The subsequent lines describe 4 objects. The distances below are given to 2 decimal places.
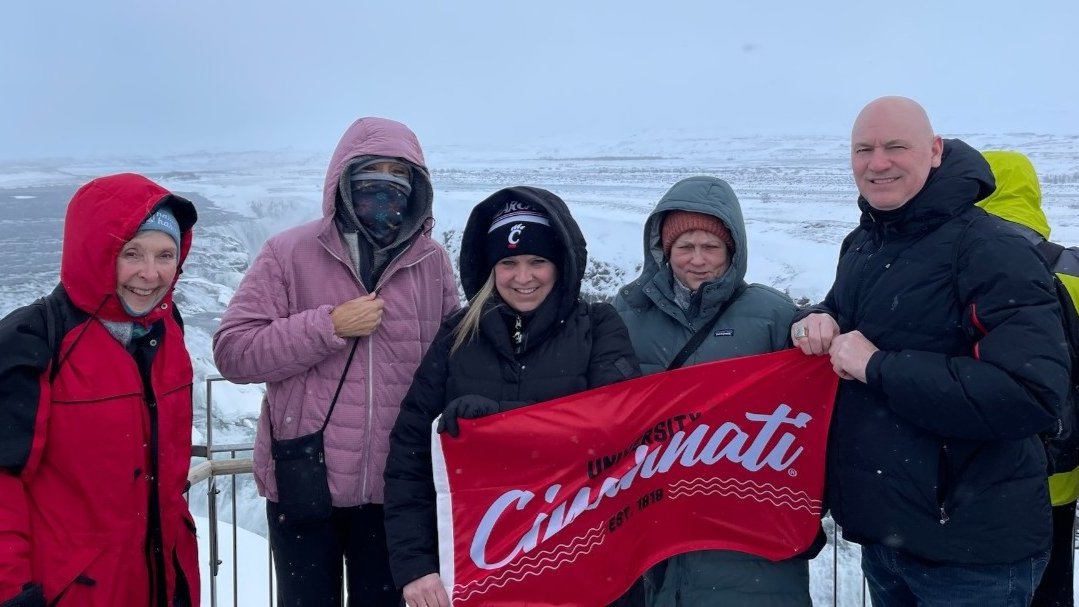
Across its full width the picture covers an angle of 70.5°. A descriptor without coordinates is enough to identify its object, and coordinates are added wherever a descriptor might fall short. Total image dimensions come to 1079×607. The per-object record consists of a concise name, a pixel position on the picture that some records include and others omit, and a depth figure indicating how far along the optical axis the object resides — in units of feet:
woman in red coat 6.84
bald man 6.64
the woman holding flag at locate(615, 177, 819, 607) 8.75
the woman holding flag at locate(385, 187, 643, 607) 7.97
